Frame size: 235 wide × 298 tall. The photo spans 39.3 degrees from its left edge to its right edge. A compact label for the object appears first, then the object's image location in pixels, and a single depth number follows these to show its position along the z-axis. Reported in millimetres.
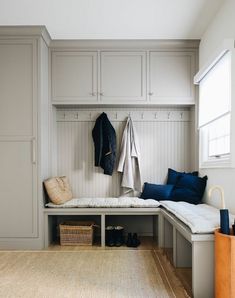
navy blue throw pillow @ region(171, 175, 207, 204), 3744
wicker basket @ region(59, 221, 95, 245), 3842
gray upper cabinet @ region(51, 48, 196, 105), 4047
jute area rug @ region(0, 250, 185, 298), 2436
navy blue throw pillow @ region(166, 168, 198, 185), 4120
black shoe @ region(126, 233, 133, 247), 3775
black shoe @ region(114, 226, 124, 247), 3817
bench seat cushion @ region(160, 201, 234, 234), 2320
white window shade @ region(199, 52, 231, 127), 3062
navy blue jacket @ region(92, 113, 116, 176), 4125
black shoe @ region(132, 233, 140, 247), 3762
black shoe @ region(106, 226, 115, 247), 3796
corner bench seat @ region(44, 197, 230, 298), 2285
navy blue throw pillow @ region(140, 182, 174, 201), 4004
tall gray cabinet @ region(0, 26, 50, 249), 3648
